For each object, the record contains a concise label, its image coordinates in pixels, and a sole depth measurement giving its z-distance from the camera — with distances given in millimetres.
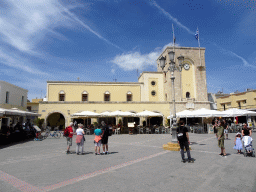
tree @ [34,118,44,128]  23578
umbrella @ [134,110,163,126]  21058
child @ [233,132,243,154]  7936
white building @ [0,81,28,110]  24375
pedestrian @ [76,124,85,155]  8297
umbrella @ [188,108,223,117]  19205
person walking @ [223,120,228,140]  13925
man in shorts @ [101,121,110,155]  8344
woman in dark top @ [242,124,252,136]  7777
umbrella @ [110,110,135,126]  20109
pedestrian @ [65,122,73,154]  8666
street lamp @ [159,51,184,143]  9531
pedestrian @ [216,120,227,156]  7581
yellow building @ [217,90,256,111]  31852
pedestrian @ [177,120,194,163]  6607
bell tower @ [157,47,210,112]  28781
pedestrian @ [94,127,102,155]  8312
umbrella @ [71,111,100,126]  20016
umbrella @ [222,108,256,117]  19078
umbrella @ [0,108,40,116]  11719
